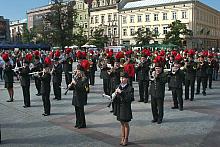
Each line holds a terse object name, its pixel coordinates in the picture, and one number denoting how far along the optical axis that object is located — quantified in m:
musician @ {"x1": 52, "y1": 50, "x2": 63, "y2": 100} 13.22
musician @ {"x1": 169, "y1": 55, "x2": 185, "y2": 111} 10.88
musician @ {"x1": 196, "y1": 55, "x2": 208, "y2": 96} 14.10
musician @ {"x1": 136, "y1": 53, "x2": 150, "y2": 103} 12.41
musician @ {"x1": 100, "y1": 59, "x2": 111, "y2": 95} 12.72
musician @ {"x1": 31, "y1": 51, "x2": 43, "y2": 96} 13.18
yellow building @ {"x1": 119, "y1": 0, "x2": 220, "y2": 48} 69.31
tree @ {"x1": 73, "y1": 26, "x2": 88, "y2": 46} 65.92
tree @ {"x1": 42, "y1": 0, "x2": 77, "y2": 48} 49.17
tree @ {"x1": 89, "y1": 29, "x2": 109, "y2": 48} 69.19
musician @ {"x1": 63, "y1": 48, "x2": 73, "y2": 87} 16.59
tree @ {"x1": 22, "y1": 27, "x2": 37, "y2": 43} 80.74
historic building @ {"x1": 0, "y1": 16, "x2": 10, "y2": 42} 78.85
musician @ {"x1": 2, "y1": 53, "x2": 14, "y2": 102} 12.85
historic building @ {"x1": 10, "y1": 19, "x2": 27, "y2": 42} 125.71
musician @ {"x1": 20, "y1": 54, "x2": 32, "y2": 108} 11.77
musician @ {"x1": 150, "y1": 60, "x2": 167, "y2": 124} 9.17
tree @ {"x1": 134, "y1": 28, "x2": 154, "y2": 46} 65.12
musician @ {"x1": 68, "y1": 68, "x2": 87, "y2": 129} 8.54
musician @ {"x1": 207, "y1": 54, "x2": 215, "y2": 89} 15.92
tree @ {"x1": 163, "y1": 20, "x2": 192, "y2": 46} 58.75
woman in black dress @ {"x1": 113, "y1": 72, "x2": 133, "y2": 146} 7.10
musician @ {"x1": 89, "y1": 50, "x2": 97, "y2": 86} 17.81
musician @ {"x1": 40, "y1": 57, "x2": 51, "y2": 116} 10.38
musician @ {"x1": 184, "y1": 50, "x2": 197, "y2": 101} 12.87
